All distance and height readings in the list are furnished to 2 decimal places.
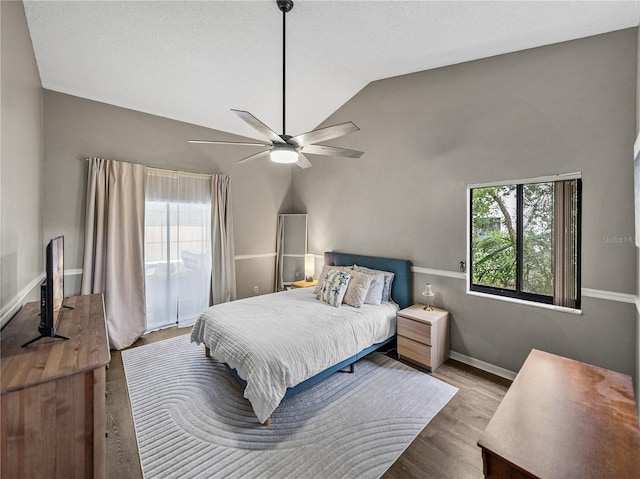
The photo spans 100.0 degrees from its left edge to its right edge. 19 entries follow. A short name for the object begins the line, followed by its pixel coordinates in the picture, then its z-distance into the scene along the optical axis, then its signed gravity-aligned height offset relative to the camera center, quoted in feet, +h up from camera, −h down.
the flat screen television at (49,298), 4.73 -1.09
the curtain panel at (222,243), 14.25 -0.21
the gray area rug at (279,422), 5.82 -4.79
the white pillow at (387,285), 11.48 -1.94
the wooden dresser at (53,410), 3.56 -2.43
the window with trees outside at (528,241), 8.21 +0.00
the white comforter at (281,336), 6.81 -2.94
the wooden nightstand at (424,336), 9.45 -3.50
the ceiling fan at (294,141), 6.50 +2.69
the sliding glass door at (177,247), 12.56 -0.39
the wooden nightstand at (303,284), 14.94 -2.51
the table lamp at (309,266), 16.05 -1.59
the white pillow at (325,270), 12.03 -1.49
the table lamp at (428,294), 10.48 -2.10
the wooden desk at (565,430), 3.58 -2.93
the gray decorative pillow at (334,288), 10.65 -1.98
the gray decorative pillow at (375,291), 10.91 -2.09
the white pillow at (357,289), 10.55 -1.98
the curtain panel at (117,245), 10.91 -0.27
